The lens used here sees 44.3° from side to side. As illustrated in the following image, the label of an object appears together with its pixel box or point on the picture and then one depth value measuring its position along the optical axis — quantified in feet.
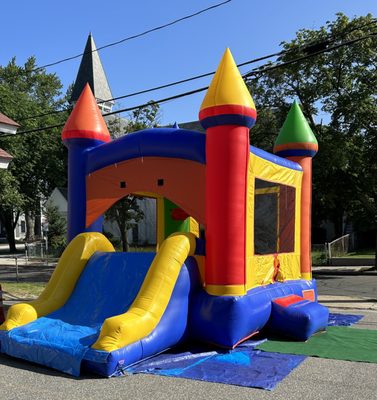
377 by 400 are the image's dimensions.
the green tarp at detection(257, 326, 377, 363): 20.58
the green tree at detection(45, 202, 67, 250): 108.37
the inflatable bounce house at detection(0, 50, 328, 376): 19.60
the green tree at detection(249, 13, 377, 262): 59.41
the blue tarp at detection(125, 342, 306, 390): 17.25
